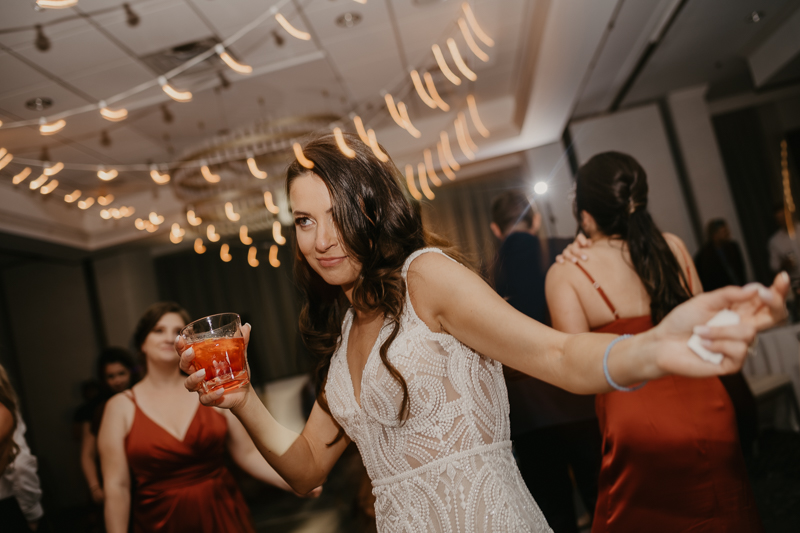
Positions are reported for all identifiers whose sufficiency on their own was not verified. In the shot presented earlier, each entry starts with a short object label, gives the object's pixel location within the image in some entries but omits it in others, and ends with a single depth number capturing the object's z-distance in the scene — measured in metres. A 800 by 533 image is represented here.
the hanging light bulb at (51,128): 2.65
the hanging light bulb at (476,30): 3.73
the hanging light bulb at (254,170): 3.52
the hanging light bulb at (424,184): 3.35
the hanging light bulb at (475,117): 5.34
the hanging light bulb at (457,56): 3.55
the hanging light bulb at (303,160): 1.24
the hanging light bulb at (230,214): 3.98
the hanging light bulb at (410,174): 4.83
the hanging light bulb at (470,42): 3.89
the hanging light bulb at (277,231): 4.49
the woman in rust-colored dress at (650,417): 1.54
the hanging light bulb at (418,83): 4.42
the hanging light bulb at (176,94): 2.78
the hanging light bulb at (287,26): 2.64
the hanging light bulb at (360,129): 3.65
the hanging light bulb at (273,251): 6.33
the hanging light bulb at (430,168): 4.73
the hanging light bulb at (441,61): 3.94
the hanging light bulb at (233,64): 2.69
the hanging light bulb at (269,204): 3.97
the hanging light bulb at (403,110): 5.10
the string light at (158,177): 3.46
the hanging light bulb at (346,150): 1.22
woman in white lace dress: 1.09
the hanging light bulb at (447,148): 5.34
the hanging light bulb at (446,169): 4.84
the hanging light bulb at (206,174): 3.59
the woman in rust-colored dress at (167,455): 2.29
